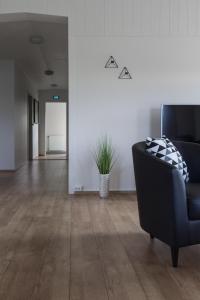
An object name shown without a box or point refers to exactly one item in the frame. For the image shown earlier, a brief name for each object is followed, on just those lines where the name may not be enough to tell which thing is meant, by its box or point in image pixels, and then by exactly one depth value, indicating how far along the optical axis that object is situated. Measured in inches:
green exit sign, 482.9
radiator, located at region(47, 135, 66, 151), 565.6
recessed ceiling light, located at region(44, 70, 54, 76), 348.7
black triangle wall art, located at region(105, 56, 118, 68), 185.3
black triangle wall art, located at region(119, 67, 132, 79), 186.4
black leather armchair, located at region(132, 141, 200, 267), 85.4
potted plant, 177.2
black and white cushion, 101.0
